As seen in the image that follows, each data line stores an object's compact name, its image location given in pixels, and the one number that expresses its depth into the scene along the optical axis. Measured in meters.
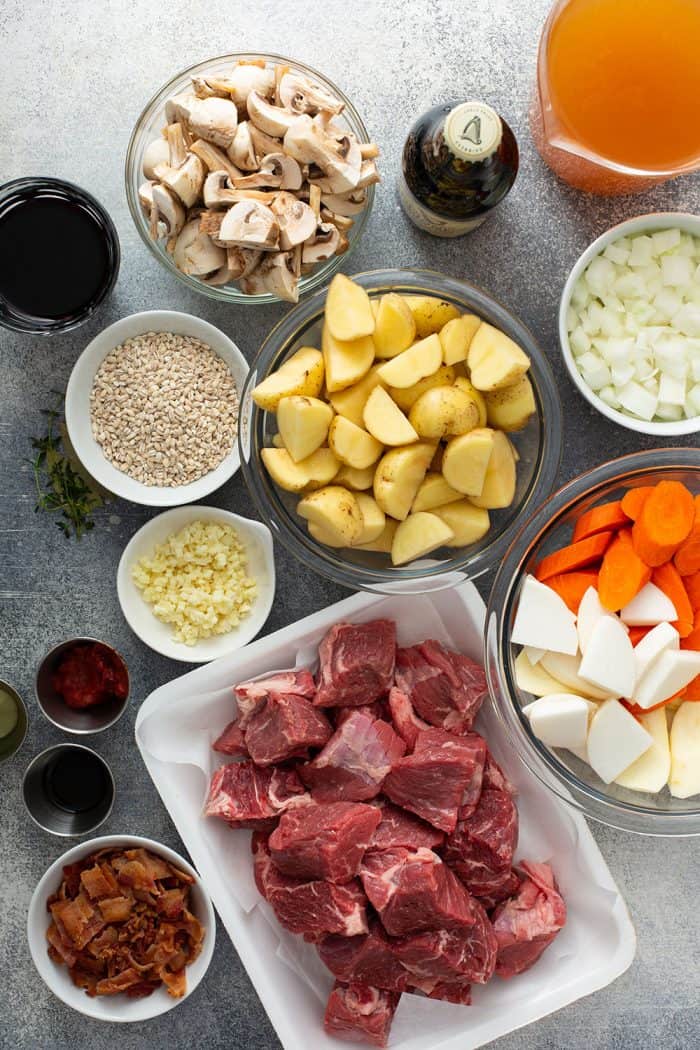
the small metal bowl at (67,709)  1.11
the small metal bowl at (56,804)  1.12
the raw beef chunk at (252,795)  1.08
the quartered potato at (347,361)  1.01
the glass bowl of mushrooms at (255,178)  1.02
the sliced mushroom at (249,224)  1.01
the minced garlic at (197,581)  1.11
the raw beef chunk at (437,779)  1.07
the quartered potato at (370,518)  1.03
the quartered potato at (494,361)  1.01
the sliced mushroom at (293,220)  1.02
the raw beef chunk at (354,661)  1.09
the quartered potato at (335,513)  1.01
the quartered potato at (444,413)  1.00
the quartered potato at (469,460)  1.00
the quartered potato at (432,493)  1.03
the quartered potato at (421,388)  1.02
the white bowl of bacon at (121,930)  1.10
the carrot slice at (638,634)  1.04
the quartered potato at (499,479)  1.03
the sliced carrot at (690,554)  1.03
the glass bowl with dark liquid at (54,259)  1.08
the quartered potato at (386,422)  1.01
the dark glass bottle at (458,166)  0.98
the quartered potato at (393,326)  1.01
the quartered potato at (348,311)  1.01
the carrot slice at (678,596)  1.03
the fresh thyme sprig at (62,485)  1.13
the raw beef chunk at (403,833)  1.08
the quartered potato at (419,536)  1.02
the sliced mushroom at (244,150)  1.02
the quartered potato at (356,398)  1.03
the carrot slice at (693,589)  1.04
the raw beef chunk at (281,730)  1.08
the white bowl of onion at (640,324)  1.09
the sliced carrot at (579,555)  1.05
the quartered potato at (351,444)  1.01
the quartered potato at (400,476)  1.01
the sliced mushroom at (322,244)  1.04
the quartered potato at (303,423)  1.00
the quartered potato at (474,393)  1.03
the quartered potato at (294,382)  1.01
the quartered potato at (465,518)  1.04
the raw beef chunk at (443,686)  1.09
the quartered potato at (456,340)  1.02
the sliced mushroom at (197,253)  1.04
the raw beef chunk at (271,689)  1.09
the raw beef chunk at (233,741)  1.10
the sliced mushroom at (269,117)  1.02
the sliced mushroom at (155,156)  1.04
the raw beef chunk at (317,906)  1.06
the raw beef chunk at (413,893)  1.05
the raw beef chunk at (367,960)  1.07
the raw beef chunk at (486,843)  1.08
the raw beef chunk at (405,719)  1.10
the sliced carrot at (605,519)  1.05
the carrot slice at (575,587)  1.05
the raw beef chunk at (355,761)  1.08
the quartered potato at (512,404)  1.03
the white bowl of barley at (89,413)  1.10
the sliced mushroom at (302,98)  1.03
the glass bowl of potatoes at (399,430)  1.01
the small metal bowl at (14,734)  1.13
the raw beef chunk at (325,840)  1.05
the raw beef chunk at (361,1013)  1.07
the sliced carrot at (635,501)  1.04
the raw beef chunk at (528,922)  1.08
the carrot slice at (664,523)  1.02
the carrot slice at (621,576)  1.03
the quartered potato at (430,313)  1.04
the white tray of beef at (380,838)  1.07
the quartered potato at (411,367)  1.01
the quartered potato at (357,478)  1.03
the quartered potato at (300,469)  1.02
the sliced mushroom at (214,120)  1.02
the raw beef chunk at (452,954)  1.06
